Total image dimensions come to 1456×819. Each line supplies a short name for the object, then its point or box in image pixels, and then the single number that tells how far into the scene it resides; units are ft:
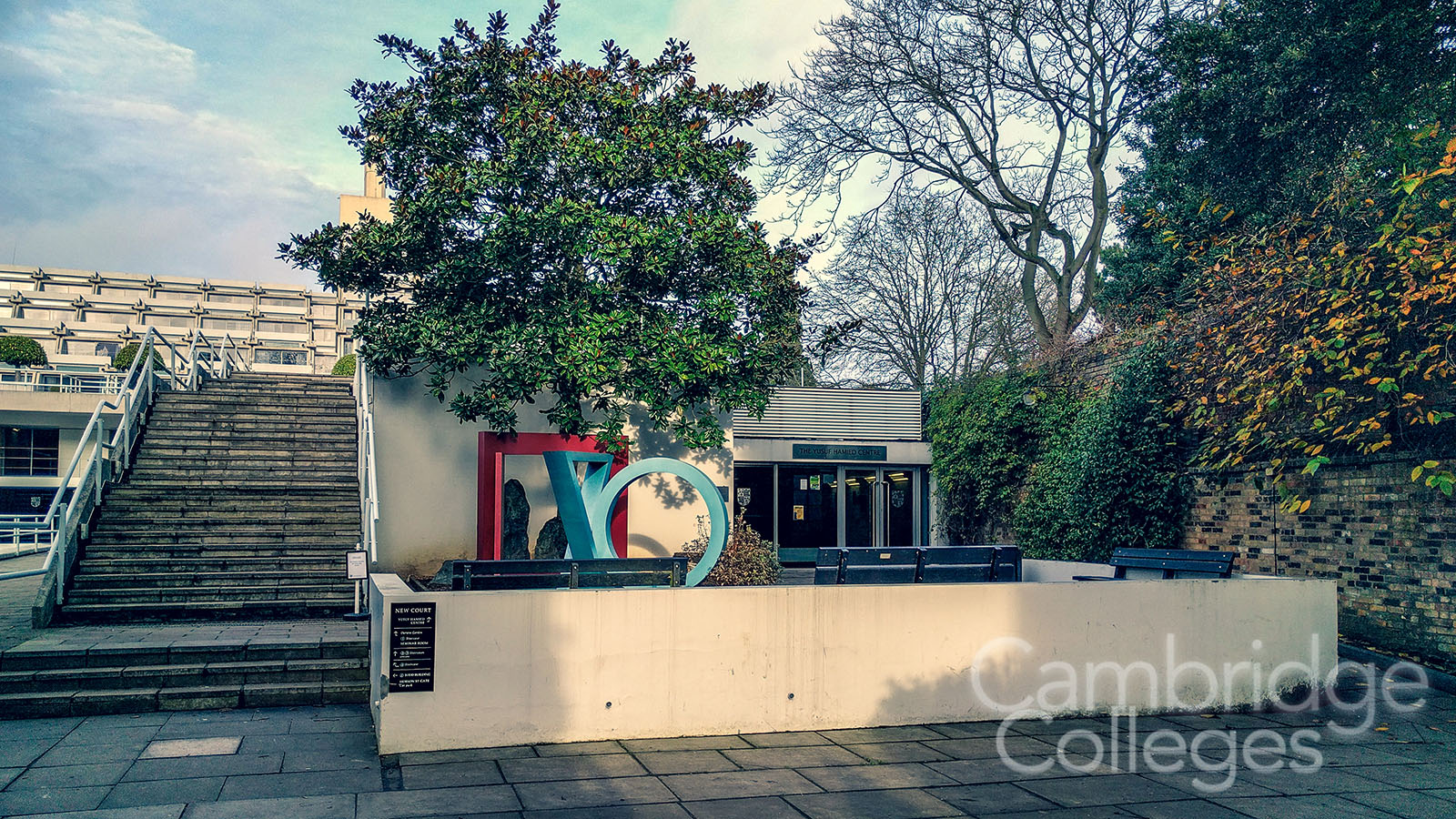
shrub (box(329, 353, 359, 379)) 92.83
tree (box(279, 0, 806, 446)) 39.65
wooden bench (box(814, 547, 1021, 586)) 29.14
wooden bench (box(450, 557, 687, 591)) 24.11
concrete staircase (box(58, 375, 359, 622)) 34.63
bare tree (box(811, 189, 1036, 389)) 96.99
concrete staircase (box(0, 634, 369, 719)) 25.18
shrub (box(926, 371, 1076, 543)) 59.93
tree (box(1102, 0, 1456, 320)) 47.55
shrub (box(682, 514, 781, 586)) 44.93
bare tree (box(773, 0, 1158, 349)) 66.90
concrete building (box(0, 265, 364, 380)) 239.30
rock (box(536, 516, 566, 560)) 45.41
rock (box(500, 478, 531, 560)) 46.16
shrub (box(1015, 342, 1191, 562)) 43.86
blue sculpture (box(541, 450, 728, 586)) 36.01
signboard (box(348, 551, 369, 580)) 33.30
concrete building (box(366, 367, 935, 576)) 44.11
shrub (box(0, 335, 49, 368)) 116.47
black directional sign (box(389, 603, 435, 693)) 21.31
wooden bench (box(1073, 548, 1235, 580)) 29.55
